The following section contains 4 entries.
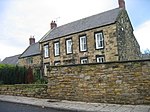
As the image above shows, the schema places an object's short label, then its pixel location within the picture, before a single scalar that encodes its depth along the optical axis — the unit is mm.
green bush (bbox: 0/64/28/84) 10673
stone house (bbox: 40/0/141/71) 13852
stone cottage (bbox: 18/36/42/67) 19951
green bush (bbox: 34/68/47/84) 11240
